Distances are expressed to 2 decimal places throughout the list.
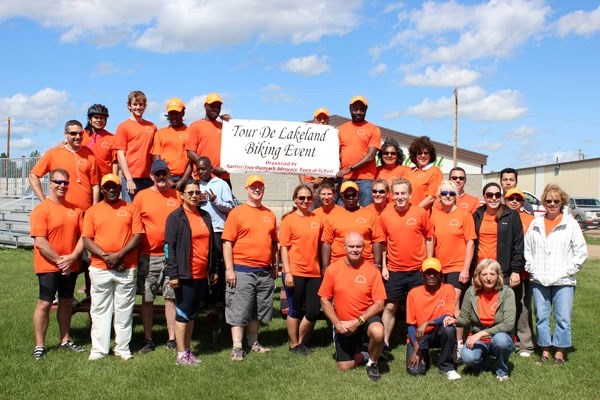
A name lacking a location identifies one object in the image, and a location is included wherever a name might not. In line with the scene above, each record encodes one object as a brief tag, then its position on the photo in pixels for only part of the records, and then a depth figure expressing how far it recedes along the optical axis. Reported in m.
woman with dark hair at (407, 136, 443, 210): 7.83
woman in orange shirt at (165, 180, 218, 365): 6.57
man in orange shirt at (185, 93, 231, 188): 7.99
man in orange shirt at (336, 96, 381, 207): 8.33
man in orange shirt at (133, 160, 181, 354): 6.98
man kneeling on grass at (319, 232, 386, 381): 6.47
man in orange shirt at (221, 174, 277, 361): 6.93
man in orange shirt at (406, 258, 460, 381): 6.39
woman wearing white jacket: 6.84
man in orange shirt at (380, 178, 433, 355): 6.98
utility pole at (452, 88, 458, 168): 40.05
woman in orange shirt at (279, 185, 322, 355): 7.04
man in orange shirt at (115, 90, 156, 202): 7.93
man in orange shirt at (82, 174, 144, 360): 6.59
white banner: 8.55
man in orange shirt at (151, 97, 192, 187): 7.95
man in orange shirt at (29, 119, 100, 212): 7.28
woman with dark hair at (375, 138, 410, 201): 8.09
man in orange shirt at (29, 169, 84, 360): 6.59
